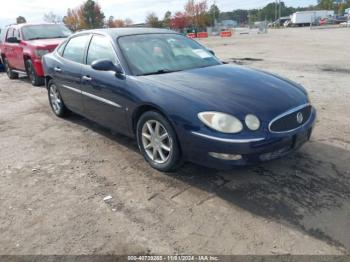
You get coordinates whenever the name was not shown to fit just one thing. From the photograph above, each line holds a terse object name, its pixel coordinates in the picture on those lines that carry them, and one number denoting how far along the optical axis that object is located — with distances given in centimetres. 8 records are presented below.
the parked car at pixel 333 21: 6841
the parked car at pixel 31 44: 942
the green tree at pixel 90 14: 8075
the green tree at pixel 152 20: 7686
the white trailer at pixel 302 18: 7500
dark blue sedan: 339
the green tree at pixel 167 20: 7786
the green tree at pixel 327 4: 10005
